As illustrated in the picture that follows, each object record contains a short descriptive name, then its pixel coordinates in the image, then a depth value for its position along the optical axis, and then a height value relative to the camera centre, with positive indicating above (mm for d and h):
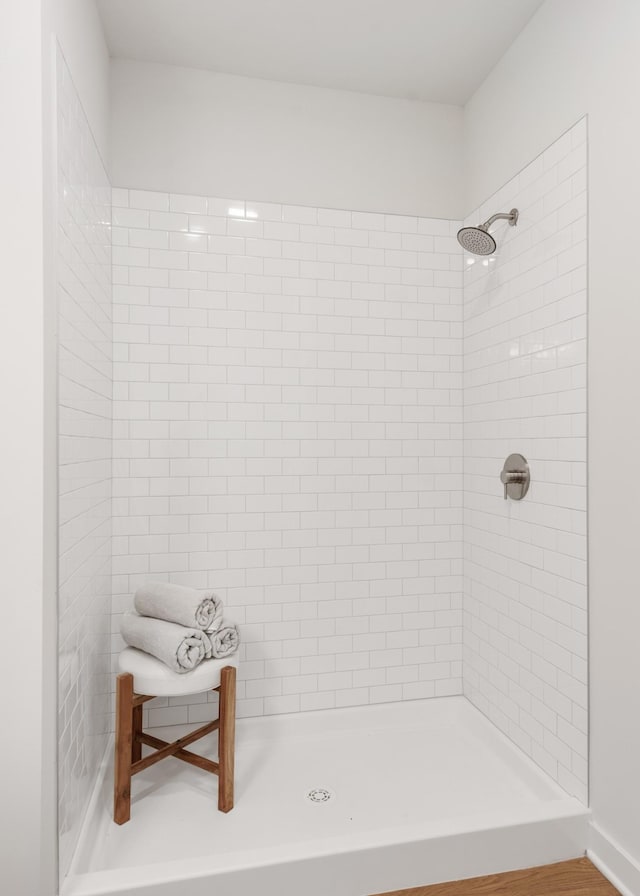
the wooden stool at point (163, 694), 1752 -831
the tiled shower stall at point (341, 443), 1945 -7
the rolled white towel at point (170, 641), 1782 -646
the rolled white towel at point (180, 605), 1860 -550
